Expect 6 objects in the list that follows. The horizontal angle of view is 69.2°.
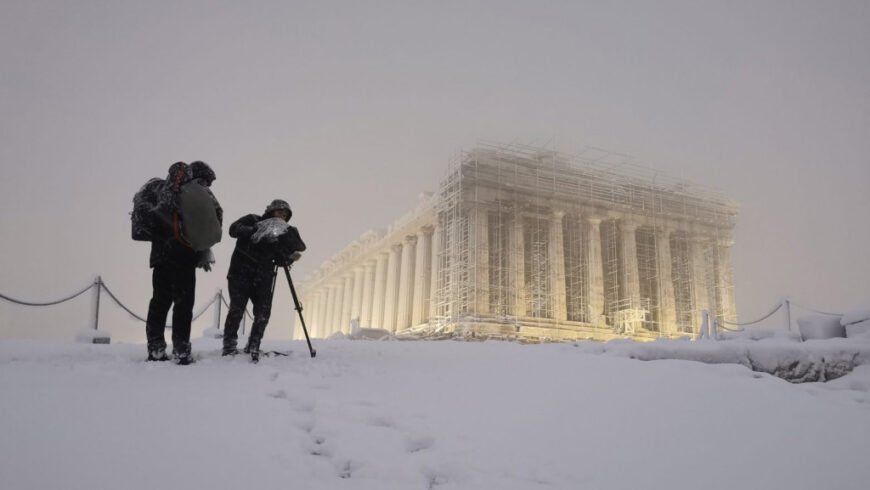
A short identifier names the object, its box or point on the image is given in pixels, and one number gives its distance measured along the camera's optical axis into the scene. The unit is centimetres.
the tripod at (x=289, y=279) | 750
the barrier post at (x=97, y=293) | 1056
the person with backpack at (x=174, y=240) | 649
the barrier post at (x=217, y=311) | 1417
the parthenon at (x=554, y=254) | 3281
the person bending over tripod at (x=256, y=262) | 730
